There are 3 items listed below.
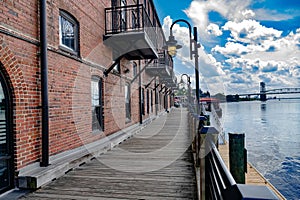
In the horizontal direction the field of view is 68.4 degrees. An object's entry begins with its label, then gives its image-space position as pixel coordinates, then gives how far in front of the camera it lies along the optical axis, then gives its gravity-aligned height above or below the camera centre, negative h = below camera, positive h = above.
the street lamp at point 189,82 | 27.45 +2.35
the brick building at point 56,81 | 3.89 +0.51
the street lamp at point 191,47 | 8.34 +2.11
